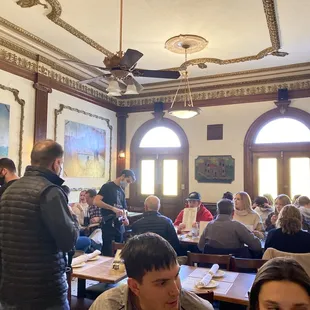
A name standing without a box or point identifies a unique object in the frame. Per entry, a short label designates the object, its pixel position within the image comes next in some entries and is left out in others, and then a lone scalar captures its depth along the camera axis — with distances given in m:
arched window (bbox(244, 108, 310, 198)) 7.21
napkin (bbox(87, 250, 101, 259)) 3.24
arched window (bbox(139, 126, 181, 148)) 8.55
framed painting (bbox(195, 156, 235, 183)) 7.75
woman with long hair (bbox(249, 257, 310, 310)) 0.96
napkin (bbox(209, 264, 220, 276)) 2.66
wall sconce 8.91
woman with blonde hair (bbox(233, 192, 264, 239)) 4.38
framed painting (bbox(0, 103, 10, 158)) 5.53
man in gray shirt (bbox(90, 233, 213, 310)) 1.31
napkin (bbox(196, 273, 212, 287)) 2.44
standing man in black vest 1.86
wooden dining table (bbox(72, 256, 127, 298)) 2.68
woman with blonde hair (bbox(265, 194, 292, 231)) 4.39
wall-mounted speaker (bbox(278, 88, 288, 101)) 7.23
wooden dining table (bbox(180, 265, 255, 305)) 2.23
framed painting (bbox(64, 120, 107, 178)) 7.06
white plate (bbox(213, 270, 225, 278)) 2.64
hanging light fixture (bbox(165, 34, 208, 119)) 5.45
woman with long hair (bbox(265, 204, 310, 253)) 2.98
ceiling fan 3.47
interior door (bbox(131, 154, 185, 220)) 8.29
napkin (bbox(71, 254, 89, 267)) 3.03
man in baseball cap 5.14
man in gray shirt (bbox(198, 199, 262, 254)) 3.47
